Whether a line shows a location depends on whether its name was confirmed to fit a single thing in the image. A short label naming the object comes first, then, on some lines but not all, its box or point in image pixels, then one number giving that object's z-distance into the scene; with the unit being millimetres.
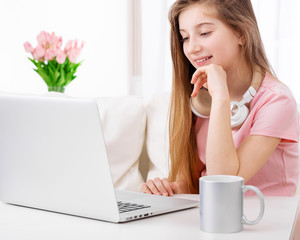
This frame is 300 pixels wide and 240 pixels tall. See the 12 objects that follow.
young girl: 1273
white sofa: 1809
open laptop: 851
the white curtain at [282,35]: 2805
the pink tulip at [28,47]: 2391
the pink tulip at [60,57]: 2381
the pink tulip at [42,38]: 2418
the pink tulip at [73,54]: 2443
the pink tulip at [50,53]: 2383
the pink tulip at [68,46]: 2430
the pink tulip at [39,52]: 2401
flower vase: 2422
